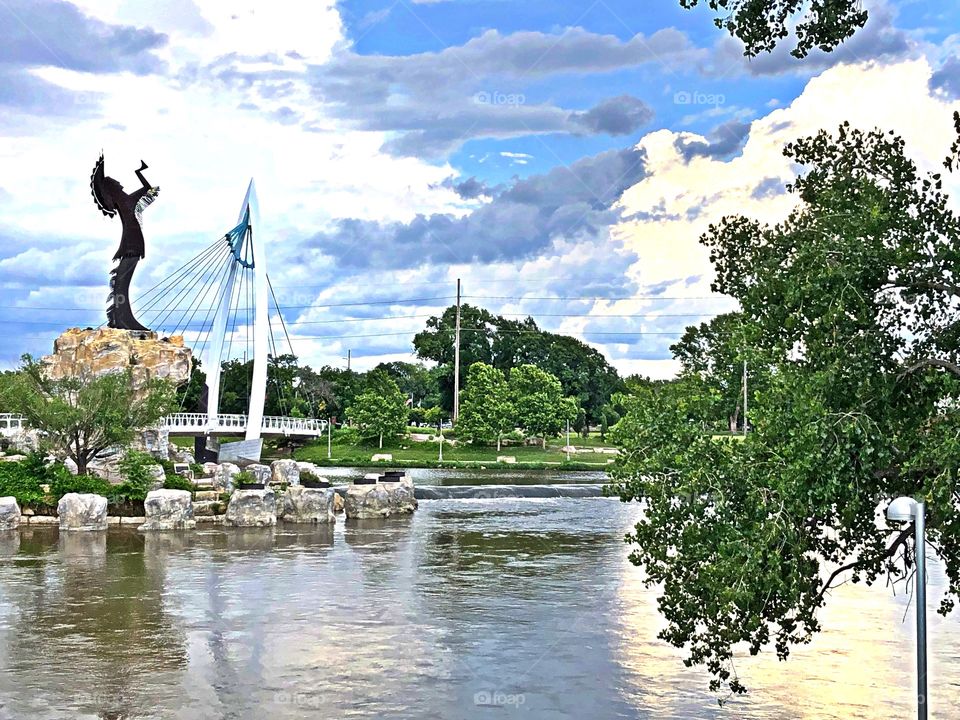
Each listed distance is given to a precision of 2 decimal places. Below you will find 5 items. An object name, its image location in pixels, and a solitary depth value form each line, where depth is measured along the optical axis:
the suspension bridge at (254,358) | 48.70
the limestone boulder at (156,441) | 41.80
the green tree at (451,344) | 94.81
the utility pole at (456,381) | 85.06
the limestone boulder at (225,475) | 37.00
